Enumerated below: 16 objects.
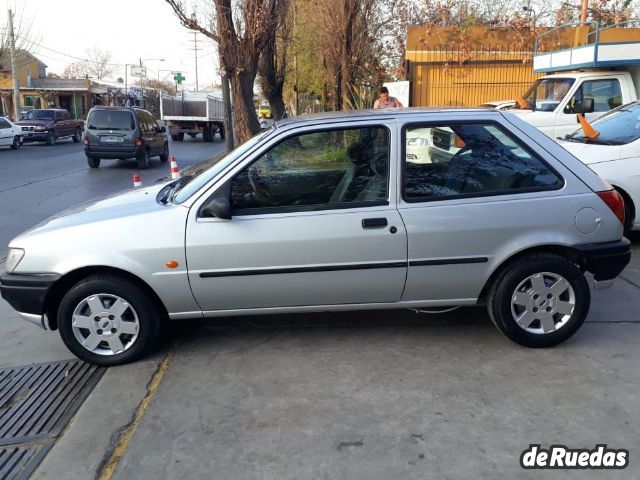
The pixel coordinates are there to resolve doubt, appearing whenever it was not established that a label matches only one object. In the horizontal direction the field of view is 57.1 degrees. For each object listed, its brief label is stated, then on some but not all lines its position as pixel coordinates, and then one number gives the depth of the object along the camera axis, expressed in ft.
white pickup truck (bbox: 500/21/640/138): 32.78
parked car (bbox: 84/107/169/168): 58.29
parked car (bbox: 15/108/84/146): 91.91
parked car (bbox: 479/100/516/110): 44.56
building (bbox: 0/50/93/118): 163.63
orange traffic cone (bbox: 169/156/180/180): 30.99
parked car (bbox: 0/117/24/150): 81.82
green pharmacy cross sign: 145.69
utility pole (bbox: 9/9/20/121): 113.09
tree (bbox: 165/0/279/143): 38.96
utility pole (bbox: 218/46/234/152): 43.80
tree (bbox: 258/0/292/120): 71.82
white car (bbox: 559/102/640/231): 21.53
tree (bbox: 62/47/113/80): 287.48
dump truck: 107.04
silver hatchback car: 13.16
